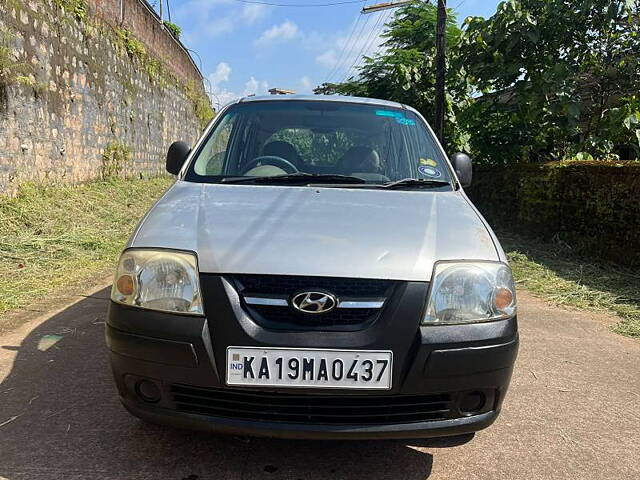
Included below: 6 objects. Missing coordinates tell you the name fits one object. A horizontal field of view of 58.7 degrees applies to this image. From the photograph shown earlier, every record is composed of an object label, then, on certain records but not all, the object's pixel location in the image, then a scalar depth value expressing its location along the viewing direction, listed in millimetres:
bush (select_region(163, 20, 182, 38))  19136
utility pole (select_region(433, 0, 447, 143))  12997
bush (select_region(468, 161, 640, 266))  6855
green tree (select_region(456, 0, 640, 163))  9094
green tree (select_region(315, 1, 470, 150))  13727
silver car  2010
